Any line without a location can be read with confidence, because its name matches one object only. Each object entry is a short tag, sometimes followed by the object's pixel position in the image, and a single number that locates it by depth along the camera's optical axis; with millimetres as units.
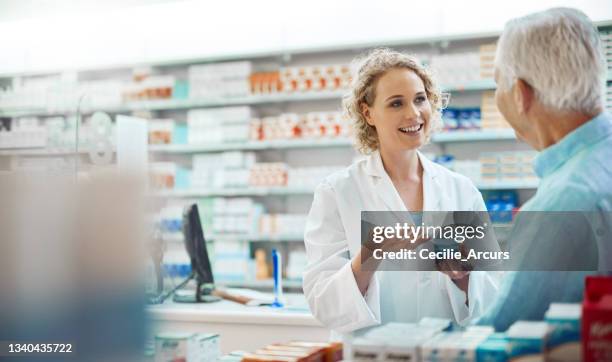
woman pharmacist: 1883
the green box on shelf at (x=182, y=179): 5809
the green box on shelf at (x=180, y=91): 5844
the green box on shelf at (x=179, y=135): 5844
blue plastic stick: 3225
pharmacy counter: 2969
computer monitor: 3293
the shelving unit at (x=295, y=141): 5098
